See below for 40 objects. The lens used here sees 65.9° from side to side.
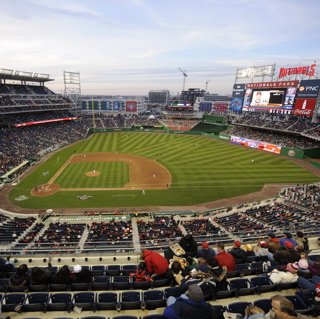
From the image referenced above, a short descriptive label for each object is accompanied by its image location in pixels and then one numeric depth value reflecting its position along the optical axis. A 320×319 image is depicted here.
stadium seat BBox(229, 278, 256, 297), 7.83
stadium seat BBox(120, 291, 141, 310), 7.88
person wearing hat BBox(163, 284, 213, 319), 5.11
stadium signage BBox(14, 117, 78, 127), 63.91
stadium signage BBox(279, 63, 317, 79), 58.18
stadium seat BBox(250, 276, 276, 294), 8.41
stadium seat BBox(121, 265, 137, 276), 9.91
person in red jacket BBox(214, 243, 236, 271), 8.49
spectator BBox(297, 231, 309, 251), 11.20
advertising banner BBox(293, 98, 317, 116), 57.51
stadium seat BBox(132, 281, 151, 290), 8.18
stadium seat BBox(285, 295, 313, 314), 6.47
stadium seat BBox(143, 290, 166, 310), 7.80
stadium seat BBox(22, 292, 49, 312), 7.53
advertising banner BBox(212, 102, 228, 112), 153.50
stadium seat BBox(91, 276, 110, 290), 8.46
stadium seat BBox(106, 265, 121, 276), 9.92
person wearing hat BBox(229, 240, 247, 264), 9.96
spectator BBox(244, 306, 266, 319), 4.93
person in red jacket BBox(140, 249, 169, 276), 8.24
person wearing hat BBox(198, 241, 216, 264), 8.24
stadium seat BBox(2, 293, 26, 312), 7.46
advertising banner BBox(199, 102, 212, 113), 158.06
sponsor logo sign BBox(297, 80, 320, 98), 56.09
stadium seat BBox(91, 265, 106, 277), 9.91
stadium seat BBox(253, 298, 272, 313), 6.75
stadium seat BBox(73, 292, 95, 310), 7.67
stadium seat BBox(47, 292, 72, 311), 7.67
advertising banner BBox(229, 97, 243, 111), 77.50
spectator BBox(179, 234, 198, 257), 9.67
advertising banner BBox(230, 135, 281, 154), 57.69
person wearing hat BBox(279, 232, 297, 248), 10.26
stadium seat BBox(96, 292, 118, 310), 7.87
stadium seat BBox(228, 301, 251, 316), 6.80
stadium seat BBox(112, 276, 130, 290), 8.41
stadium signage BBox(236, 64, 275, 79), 75.31
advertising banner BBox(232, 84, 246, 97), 77.12
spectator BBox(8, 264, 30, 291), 7.76
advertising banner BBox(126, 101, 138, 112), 128.25
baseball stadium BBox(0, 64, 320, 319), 7.83
